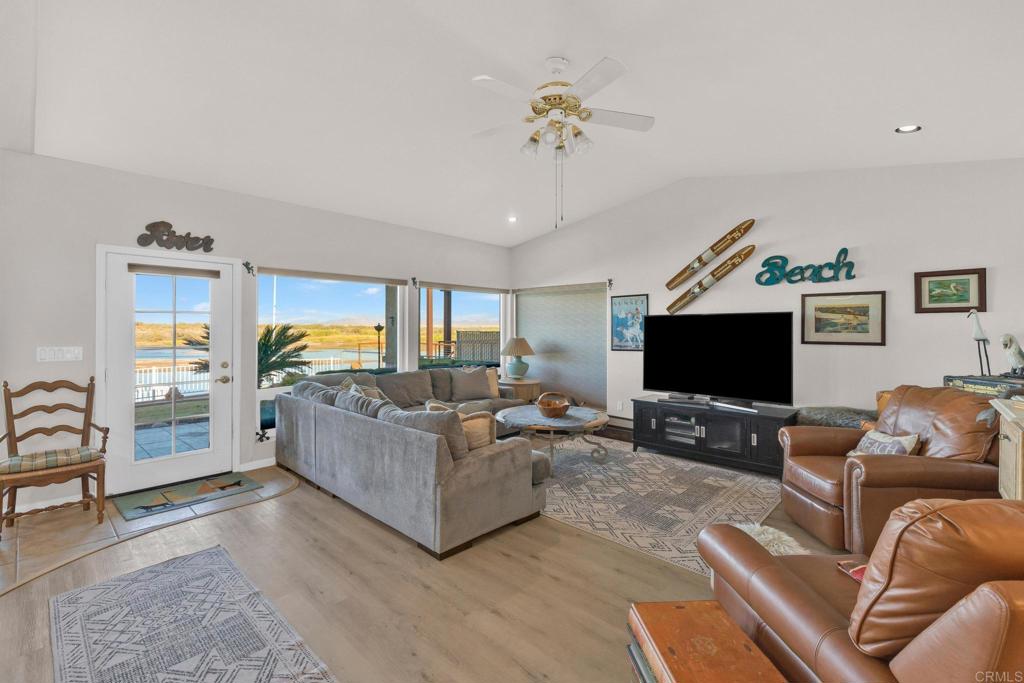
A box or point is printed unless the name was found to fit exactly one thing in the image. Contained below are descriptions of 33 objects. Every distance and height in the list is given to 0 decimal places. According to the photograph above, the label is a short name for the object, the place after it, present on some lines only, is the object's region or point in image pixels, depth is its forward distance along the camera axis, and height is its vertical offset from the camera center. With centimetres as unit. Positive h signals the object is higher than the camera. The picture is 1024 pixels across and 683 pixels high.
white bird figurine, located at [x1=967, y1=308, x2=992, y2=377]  355 +3
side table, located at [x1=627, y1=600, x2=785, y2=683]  113 -78
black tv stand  437 -88
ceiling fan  254 +133
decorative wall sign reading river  394 +86
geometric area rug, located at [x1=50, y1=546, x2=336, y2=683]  193 -134
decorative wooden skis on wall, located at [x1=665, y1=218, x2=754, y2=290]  493 +97
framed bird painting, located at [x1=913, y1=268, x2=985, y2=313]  379 +43
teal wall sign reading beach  438 +69
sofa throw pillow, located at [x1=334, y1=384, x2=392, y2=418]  341 -47
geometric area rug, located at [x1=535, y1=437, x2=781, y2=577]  312 -126
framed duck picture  424 +22
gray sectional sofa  282 -88
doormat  357 -127
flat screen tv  450 -14
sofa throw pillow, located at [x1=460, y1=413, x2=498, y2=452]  310 -59
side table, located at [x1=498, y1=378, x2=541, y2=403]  673 -68
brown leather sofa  83 -54
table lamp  681 -17
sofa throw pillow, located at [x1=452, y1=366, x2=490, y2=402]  596 -55
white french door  387 -25
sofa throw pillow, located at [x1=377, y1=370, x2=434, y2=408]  538 -54
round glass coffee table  414 -71
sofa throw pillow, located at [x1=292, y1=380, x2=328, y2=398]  428 -45
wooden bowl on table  433 -60
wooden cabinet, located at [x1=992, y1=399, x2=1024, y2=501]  225 -52
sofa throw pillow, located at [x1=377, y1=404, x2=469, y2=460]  288 -52
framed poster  580 +26
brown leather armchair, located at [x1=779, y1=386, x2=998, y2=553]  263 -75
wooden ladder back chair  305 -81
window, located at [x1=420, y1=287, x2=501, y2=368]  654 +20
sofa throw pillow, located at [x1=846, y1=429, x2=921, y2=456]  293 -65
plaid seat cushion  304 -80
